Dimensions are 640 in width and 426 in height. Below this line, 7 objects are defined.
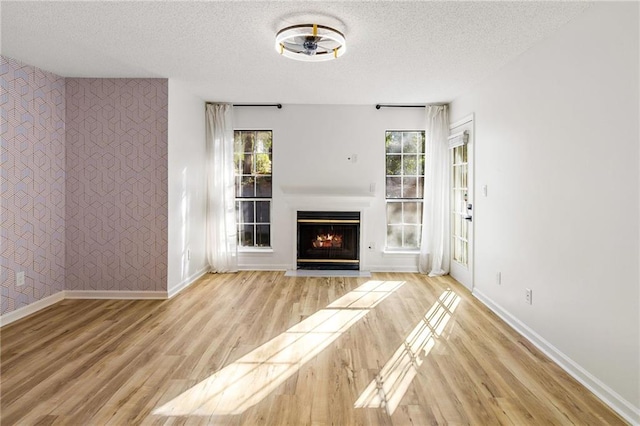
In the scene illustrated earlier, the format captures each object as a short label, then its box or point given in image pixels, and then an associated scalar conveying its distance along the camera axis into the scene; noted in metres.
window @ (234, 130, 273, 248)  5.74
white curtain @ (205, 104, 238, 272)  5.45
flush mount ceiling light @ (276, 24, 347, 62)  2.82
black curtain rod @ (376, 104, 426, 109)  5.57
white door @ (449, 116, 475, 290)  4.57
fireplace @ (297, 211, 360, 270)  5.67
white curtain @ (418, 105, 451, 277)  5.43
